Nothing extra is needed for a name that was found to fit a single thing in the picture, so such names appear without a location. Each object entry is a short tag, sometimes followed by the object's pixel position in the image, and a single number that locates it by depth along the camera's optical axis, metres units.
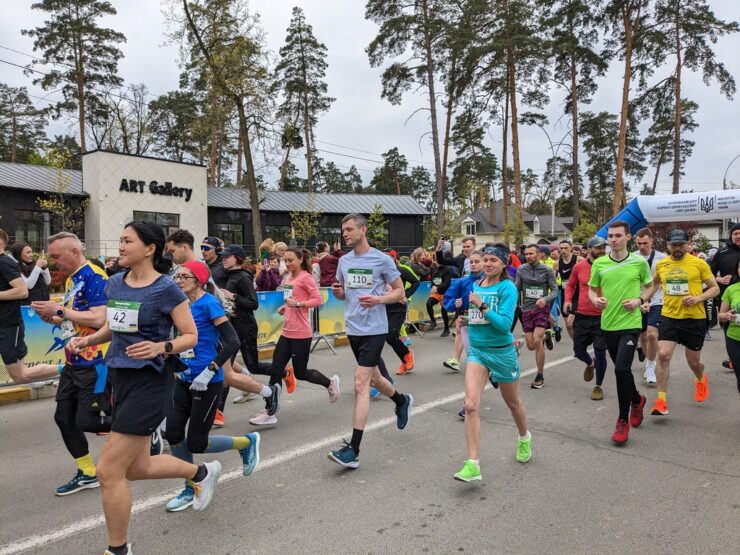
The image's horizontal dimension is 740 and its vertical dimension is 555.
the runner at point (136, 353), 2.85
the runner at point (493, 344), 4.13
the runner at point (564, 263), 11.07
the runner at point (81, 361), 3.92
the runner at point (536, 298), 7.21
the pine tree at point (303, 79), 33.56
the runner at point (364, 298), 4.54
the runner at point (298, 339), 5.98
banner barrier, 7.58
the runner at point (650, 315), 6.96
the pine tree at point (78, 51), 29.27
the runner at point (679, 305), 5.80
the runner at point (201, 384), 3.83
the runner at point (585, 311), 6.98
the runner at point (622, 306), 5.03
